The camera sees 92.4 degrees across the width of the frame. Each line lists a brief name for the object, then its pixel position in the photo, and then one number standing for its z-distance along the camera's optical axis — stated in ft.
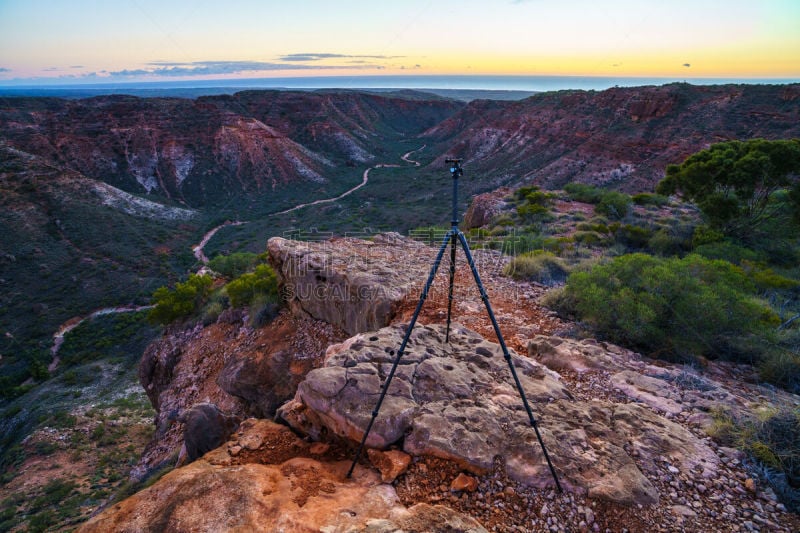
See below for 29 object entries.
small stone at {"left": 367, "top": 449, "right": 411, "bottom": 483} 11.36
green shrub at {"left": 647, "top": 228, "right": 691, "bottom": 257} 42.01
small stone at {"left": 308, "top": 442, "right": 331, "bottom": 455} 13.08
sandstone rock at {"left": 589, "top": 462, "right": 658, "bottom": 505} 10.84
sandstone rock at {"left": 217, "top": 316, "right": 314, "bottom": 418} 25.59
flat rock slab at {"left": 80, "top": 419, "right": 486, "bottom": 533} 9.61
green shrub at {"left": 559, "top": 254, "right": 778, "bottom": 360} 20.18
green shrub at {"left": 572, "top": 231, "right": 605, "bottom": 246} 44.48
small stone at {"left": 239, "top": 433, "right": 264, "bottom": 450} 13.50
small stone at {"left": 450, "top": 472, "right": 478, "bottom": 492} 10.97
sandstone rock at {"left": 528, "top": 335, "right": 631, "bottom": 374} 17.85
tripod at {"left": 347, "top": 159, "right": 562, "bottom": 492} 11.48
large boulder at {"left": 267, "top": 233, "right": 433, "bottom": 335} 24.59
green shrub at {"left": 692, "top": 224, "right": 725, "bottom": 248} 40.57
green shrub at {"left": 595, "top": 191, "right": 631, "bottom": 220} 57.16
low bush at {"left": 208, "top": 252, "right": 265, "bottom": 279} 52.65
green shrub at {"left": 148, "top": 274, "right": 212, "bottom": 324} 40.40
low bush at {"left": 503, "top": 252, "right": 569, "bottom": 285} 30.30
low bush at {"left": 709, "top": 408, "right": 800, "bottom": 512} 11.25
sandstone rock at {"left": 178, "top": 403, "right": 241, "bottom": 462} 15.51
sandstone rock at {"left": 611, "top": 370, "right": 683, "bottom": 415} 15.15
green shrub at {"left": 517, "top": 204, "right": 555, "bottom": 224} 57.16
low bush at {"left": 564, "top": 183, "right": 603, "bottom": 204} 69.72
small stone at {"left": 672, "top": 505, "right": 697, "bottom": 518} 10.57
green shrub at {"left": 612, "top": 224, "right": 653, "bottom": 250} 44.62
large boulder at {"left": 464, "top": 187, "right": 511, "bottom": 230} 67.87
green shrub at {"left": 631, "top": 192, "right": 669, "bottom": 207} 62.13
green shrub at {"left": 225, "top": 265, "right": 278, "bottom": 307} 33.86
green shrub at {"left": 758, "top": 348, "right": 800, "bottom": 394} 17.53
